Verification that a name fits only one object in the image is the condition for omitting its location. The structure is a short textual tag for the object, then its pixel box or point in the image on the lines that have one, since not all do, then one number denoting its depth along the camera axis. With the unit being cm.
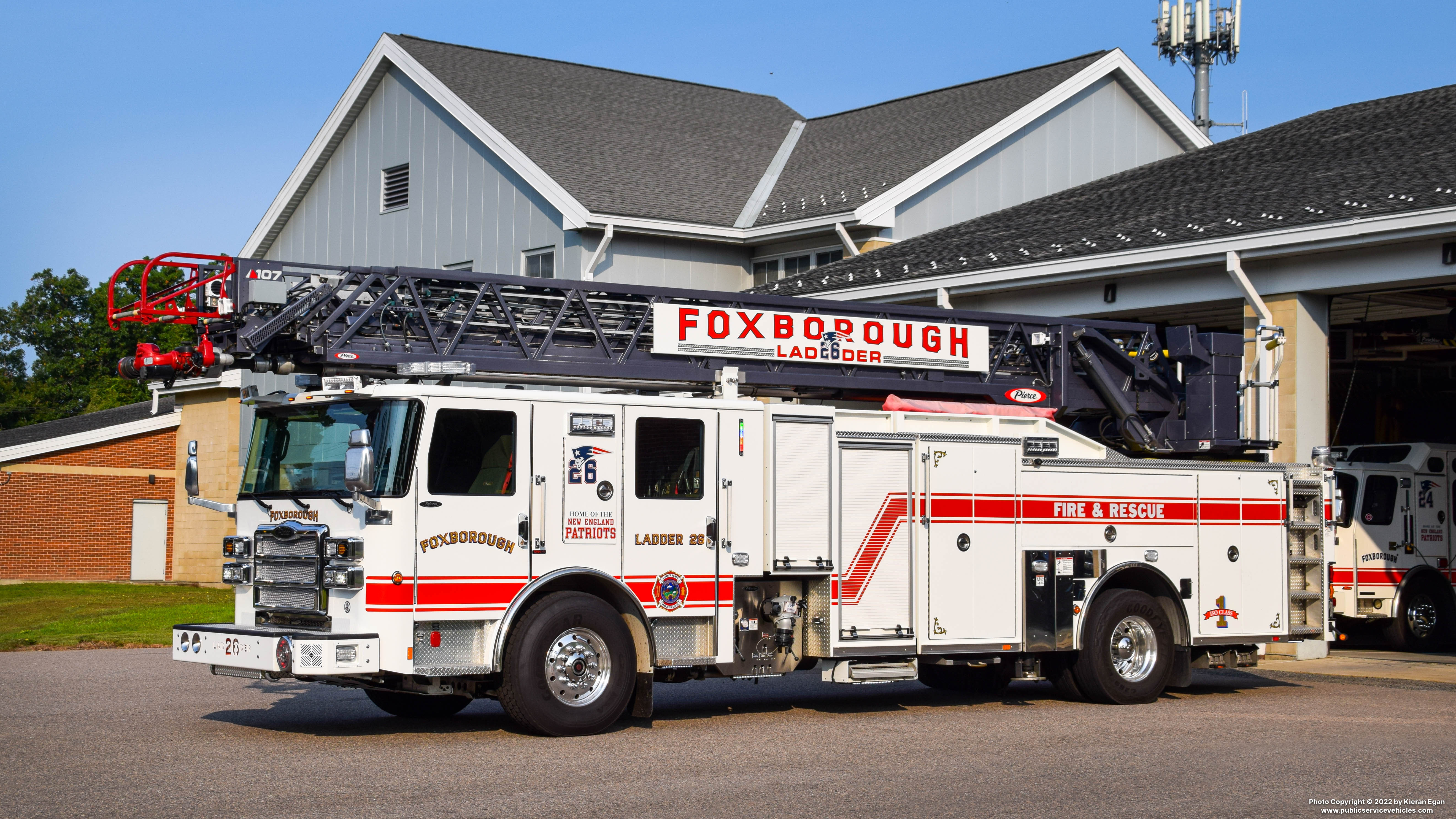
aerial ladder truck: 1084
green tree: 7012
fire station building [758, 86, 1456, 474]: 1772
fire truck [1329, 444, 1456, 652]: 2086
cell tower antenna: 6209
